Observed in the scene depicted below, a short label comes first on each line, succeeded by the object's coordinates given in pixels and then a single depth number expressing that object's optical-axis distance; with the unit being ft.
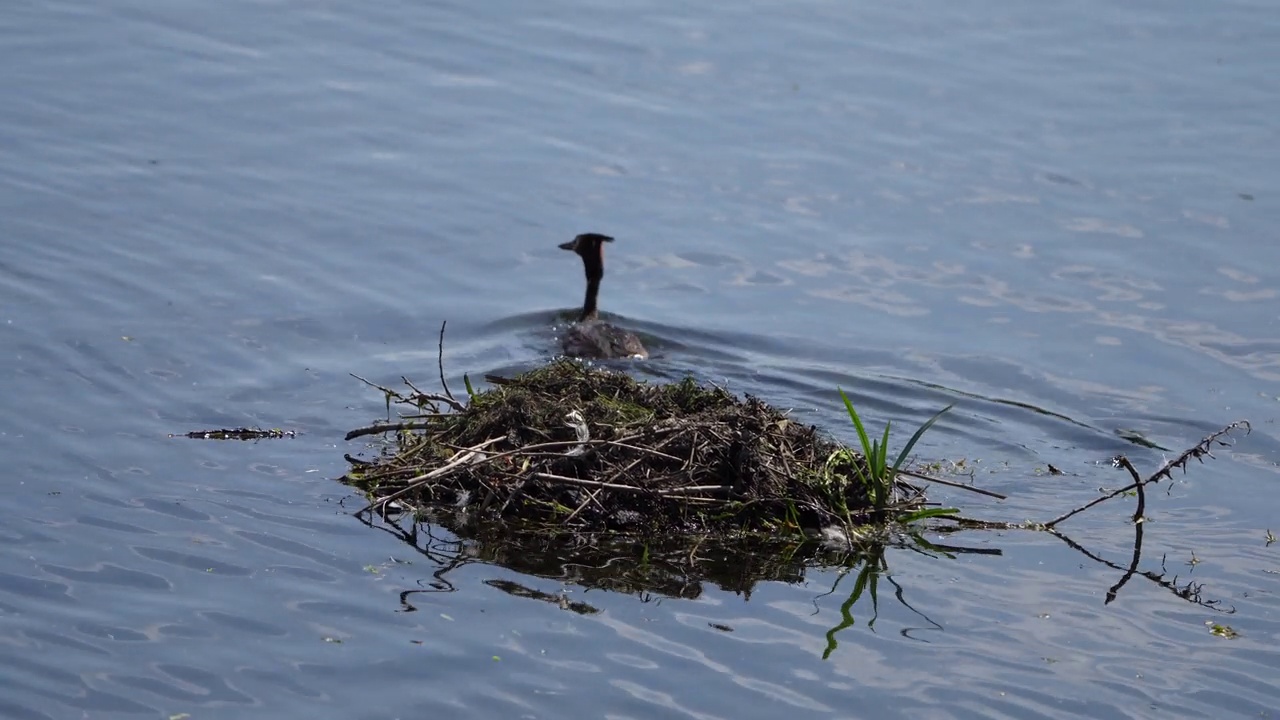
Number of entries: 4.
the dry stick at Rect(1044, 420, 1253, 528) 55.67
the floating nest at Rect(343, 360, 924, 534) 52.90
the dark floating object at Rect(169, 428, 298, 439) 62.08
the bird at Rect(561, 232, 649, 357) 77.77
